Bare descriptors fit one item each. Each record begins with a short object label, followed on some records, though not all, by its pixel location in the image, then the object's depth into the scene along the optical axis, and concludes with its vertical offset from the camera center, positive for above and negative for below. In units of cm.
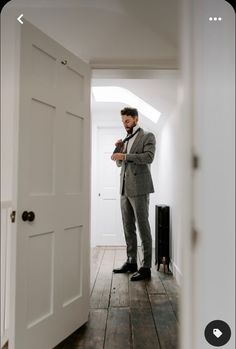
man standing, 238 -2
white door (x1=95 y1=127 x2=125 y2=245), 401 -15
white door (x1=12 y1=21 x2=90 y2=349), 116 -6
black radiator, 263 -51
